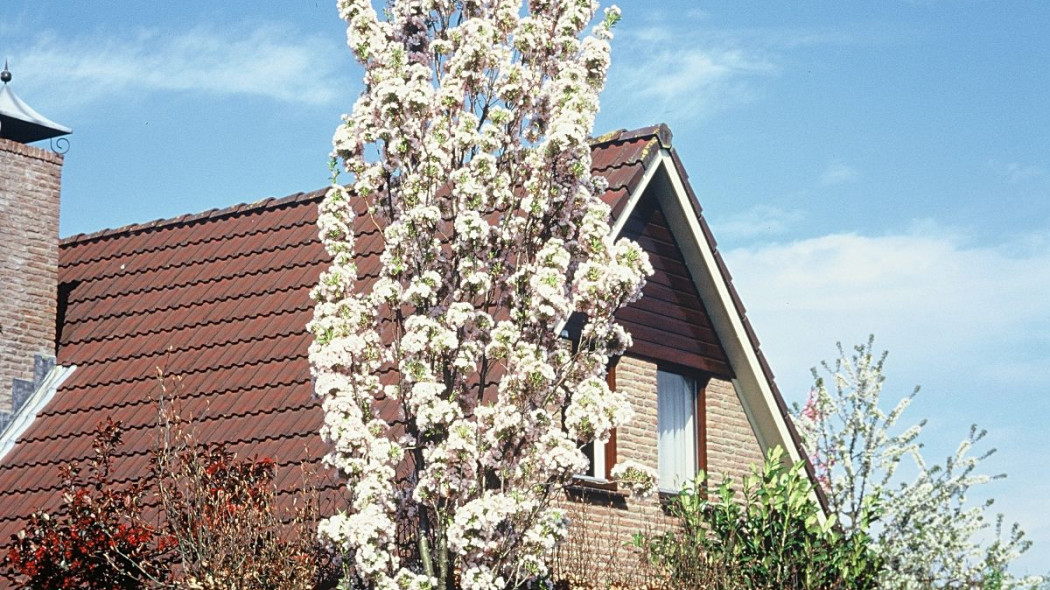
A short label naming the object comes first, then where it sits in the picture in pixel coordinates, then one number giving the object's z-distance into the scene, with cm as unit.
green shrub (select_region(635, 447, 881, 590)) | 1564
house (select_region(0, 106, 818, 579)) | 1723
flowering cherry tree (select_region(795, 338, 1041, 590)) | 2105
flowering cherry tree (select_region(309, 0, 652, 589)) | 1171
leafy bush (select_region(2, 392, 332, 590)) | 1317
